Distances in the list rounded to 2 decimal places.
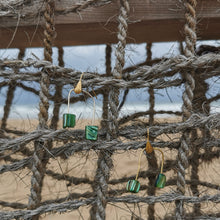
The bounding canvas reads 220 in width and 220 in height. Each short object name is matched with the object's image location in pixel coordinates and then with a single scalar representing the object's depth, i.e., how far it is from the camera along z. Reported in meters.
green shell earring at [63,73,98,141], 0.55
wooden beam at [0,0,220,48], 0.60
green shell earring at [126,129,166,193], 0.55
